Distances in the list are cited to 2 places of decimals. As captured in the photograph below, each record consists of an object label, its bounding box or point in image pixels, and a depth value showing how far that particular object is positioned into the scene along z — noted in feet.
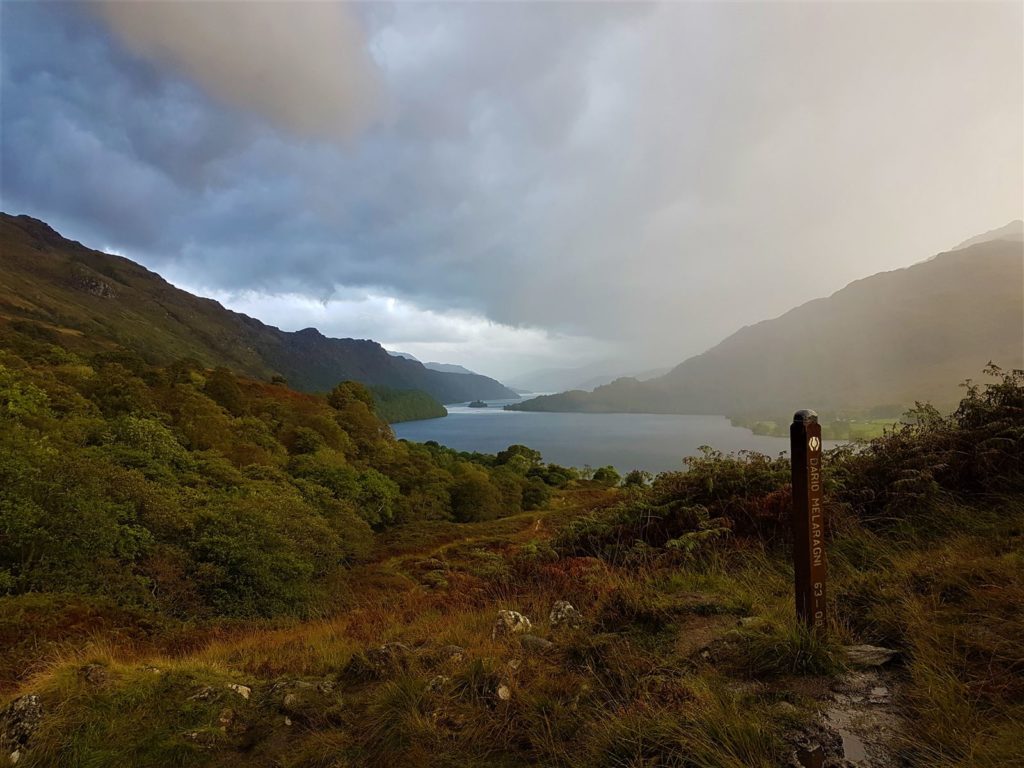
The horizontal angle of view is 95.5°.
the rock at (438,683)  12.28
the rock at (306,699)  12.71
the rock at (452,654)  14.06
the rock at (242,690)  14.14
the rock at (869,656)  10.39
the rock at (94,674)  13.57
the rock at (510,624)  16.44
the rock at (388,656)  14.38
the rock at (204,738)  12.03
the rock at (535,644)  14.34
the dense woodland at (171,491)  35.86
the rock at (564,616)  16.35
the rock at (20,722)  11.71
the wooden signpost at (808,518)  10.61
